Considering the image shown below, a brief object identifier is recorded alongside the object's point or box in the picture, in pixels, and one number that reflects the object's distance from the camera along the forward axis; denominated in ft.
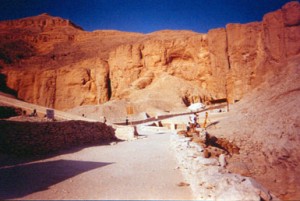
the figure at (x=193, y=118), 57.17
